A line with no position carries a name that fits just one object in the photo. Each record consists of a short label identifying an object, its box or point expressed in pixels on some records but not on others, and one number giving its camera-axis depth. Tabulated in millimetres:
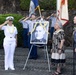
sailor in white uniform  10578
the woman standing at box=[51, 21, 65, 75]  10000
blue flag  12268
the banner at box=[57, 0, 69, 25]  11459
